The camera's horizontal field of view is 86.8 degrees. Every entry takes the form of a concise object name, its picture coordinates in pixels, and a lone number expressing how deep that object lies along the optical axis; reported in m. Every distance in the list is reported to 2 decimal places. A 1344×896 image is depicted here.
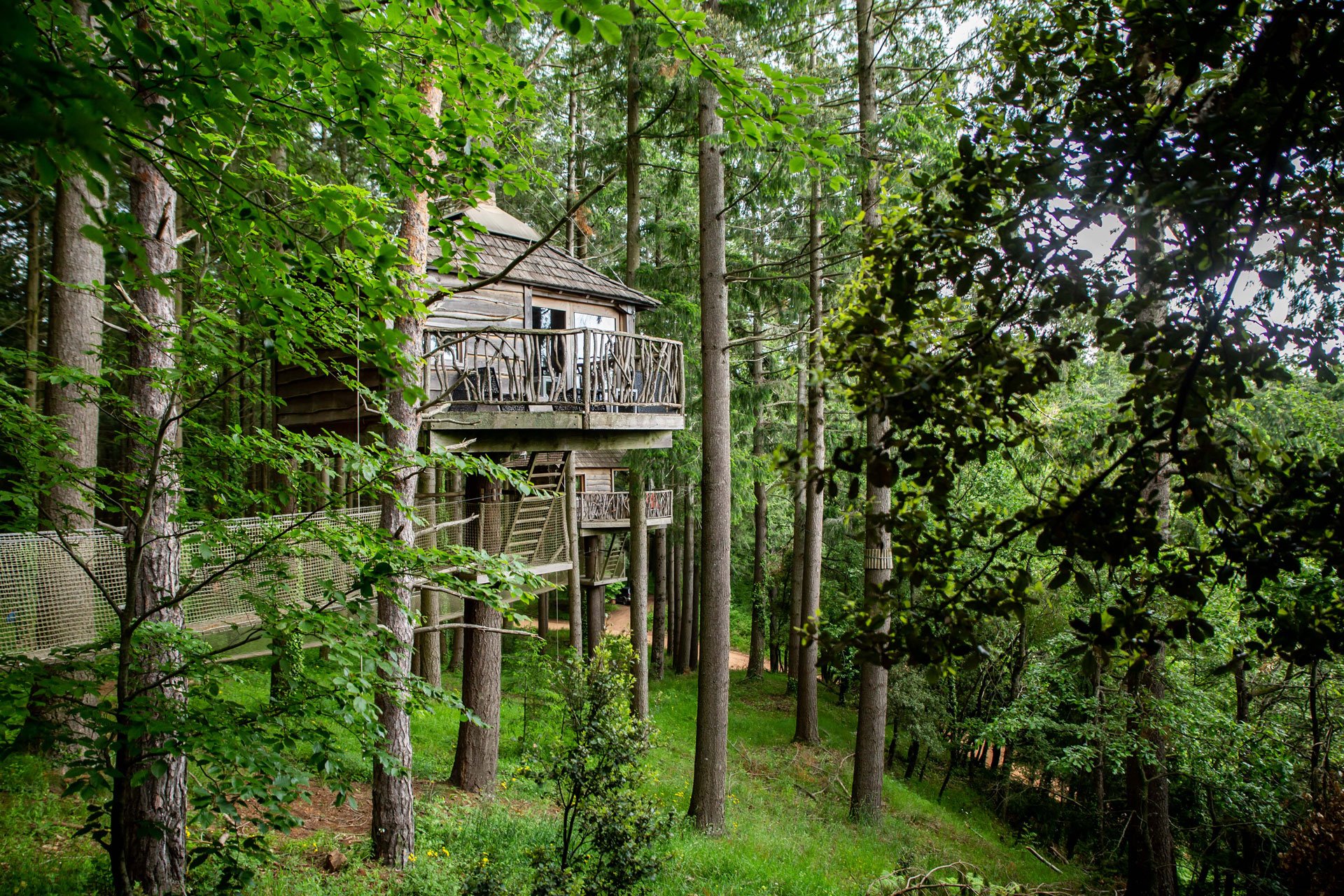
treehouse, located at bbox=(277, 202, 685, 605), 8.37
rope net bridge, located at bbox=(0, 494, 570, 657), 3.69
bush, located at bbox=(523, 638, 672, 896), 5.98
